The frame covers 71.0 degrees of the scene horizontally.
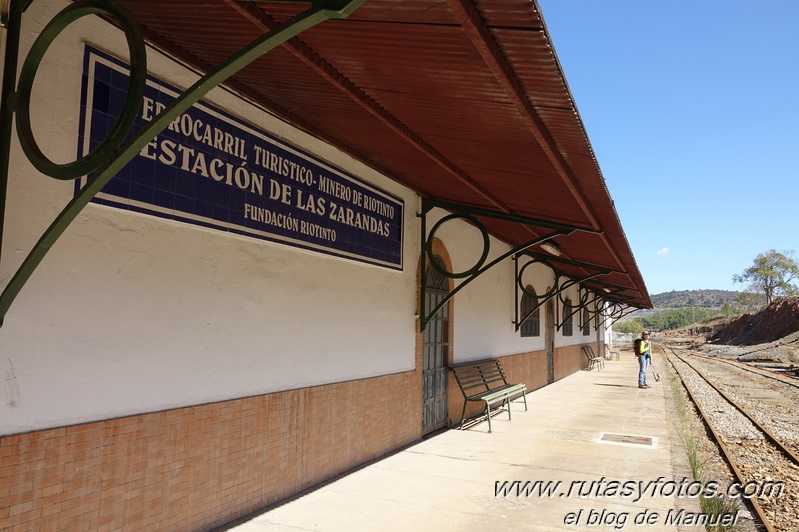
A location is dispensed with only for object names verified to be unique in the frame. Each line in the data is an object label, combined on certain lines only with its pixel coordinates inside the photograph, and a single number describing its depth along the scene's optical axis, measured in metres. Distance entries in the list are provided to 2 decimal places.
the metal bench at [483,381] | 8.89
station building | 2.91
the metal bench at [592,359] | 24.64
